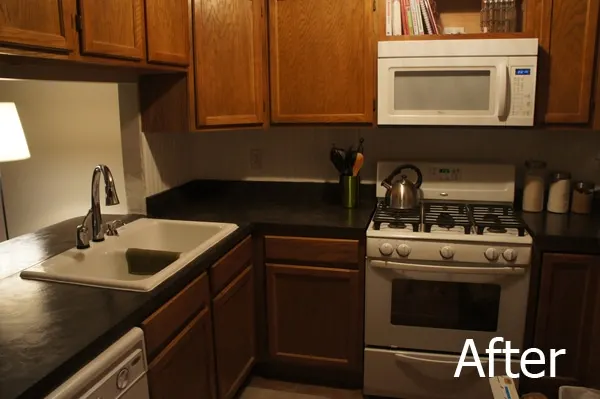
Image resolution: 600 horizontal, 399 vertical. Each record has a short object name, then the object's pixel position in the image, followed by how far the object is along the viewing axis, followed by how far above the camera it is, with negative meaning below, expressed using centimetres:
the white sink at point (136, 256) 157 -49
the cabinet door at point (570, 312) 204 -79
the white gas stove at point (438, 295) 209 -75
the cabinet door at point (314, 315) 228 -90
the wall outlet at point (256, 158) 289 -22
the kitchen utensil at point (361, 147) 261 -14
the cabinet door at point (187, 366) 151 -80
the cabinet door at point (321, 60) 233 +28
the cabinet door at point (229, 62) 221 +27
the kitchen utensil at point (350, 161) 254 -21
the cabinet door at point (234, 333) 200 -90
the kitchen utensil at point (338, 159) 255 -20
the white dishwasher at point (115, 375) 111 -61
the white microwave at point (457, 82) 216 +16
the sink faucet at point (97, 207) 178 -32
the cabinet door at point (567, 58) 213 +26
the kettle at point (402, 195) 242 -36
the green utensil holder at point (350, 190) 252 -35
